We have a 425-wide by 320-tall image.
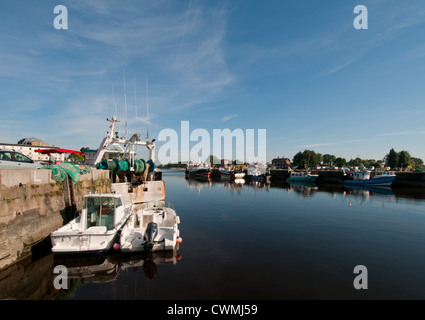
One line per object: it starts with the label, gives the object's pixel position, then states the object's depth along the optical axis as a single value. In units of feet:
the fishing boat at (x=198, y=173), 316.25
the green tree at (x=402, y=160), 356.38
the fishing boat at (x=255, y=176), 275.80
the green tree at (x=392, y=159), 369.71
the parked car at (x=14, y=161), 40.81
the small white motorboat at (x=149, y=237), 37.93
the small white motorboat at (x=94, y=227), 35.88
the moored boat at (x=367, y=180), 181.16
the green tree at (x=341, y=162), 456.04
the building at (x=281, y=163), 532.73
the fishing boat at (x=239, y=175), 300.50
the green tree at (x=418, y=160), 625.94
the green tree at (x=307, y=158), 448.24
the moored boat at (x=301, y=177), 238.48
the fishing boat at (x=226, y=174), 311.27
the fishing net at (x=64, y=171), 47.32
